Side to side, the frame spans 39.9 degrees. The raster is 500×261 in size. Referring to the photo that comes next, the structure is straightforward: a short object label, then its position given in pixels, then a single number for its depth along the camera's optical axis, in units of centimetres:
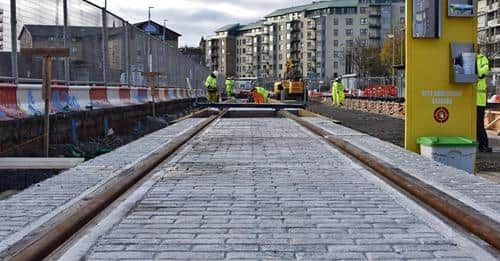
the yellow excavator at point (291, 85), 5938
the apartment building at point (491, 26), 10714
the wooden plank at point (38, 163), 940
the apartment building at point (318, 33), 15525
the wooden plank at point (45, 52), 1074
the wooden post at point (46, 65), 1082
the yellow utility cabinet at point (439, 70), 1169
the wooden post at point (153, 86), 2367
